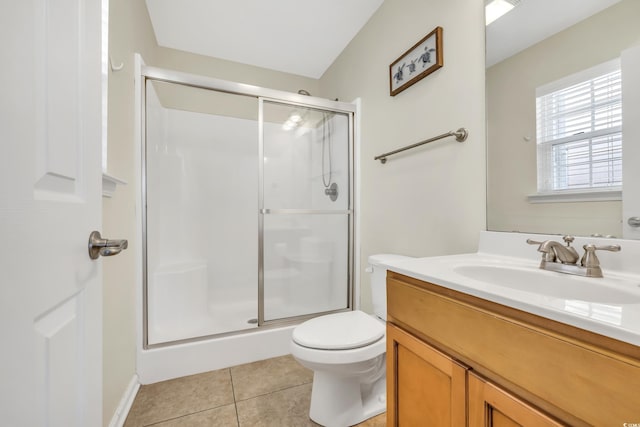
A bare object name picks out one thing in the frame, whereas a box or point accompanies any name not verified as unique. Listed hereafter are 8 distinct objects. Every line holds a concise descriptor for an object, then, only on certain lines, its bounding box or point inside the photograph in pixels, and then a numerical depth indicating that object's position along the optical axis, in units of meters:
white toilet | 1.17
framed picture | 1.41
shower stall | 1.88
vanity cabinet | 0.44
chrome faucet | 0.77
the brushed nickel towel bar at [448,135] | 1.29
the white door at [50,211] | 0.36
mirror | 0.85
